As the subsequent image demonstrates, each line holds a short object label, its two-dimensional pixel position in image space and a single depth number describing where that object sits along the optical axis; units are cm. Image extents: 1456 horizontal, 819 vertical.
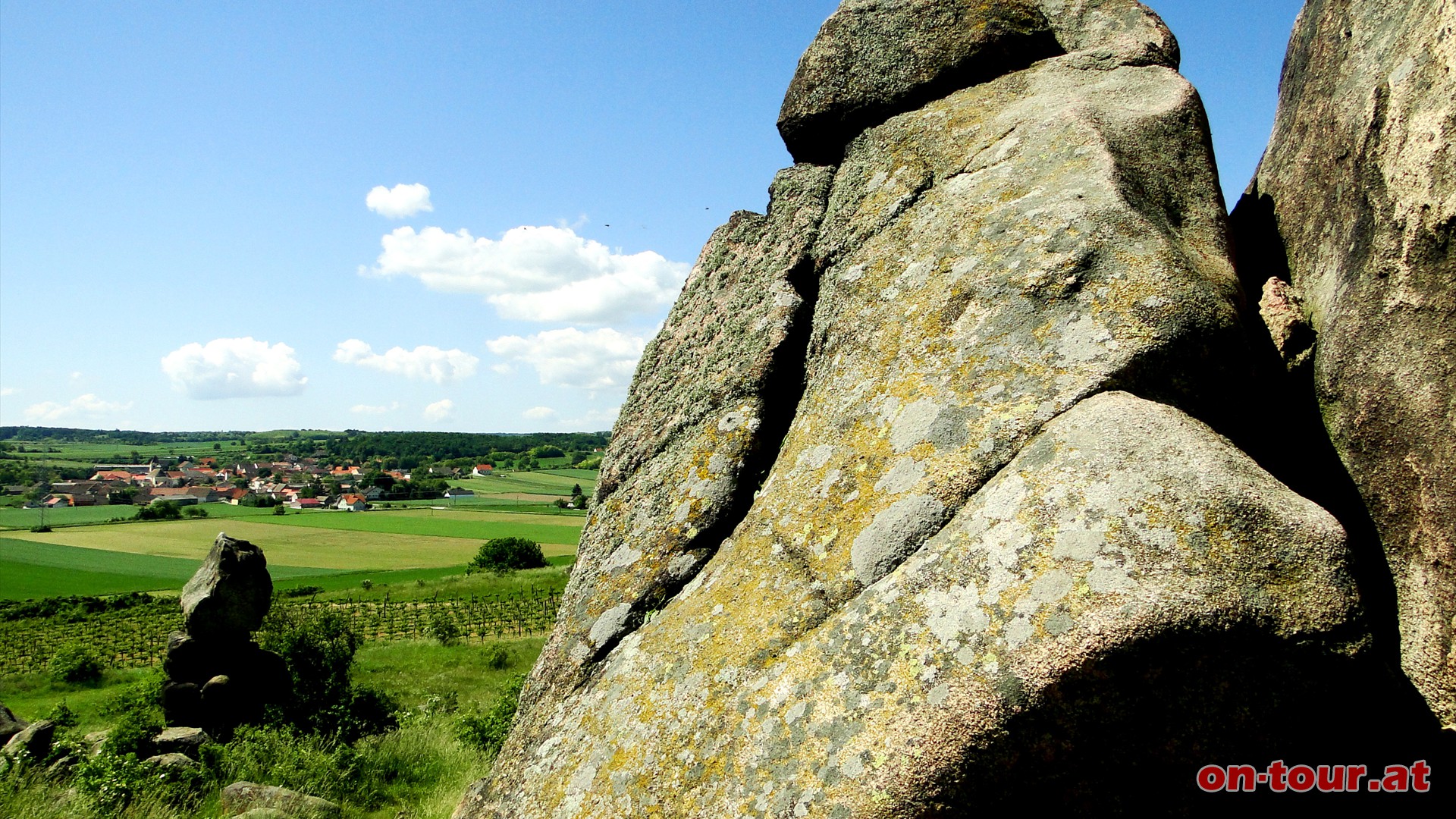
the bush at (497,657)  3903
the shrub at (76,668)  3747
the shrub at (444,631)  4591
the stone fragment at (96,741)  1729
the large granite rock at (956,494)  271
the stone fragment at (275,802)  1105
